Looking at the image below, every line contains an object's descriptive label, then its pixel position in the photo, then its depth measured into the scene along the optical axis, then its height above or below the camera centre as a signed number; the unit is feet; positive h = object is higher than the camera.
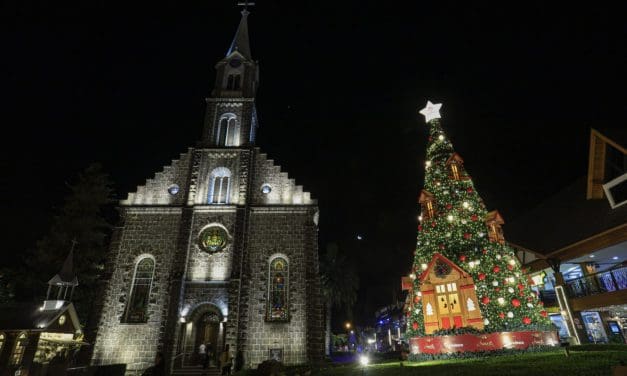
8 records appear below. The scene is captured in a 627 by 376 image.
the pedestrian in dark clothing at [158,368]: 31.68 -1.82
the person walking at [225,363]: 49.29 -2.42
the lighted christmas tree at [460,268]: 44.50 +8.97
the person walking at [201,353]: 62.34 -1.27
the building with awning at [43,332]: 54.80 +2.65
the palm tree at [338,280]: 124.67 +20.61
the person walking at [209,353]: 59.03 -1.34
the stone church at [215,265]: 62.44 +14.54
